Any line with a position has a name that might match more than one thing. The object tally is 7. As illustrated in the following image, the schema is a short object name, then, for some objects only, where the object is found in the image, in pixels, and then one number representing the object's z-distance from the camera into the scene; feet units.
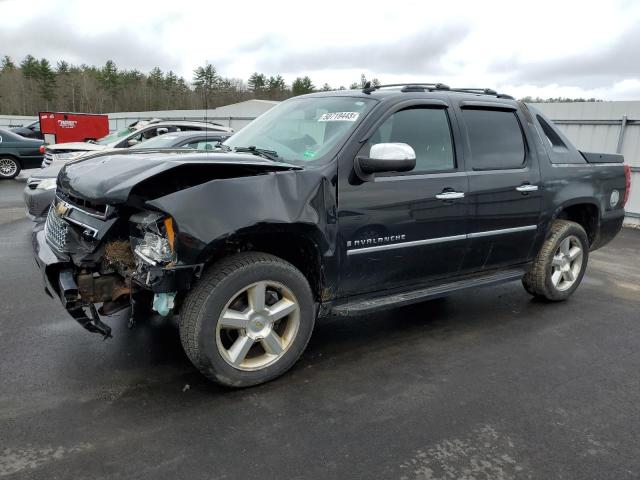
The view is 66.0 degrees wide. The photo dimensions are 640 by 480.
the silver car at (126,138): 36.27
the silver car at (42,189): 21.20
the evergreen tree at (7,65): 262.16
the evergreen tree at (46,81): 227.81
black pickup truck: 9.28
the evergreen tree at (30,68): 234.58
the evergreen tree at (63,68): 258.00
